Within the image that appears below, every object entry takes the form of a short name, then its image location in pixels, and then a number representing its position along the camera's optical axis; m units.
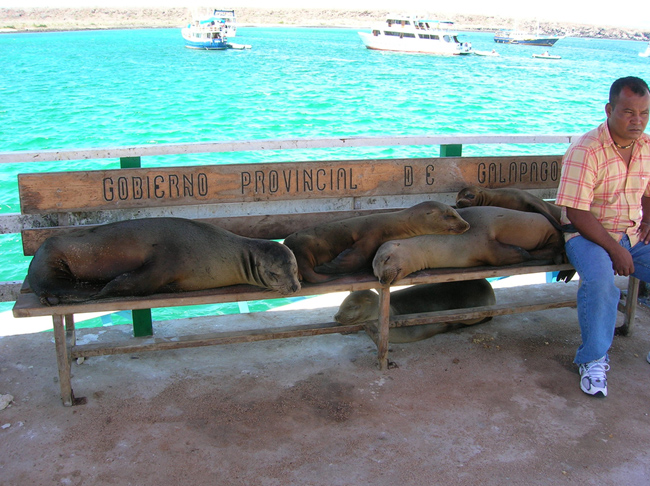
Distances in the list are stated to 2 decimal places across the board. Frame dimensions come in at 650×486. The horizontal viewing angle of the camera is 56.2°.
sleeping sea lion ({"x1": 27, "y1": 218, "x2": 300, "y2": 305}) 3.39
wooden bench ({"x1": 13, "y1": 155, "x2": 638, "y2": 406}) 3.46
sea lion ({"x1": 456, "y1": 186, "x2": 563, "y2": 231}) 4.42
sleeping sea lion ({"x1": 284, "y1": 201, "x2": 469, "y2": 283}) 3.86
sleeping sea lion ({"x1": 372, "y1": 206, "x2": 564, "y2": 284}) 3.82
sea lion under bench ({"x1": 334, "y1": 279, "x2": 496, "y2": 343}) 4.14
